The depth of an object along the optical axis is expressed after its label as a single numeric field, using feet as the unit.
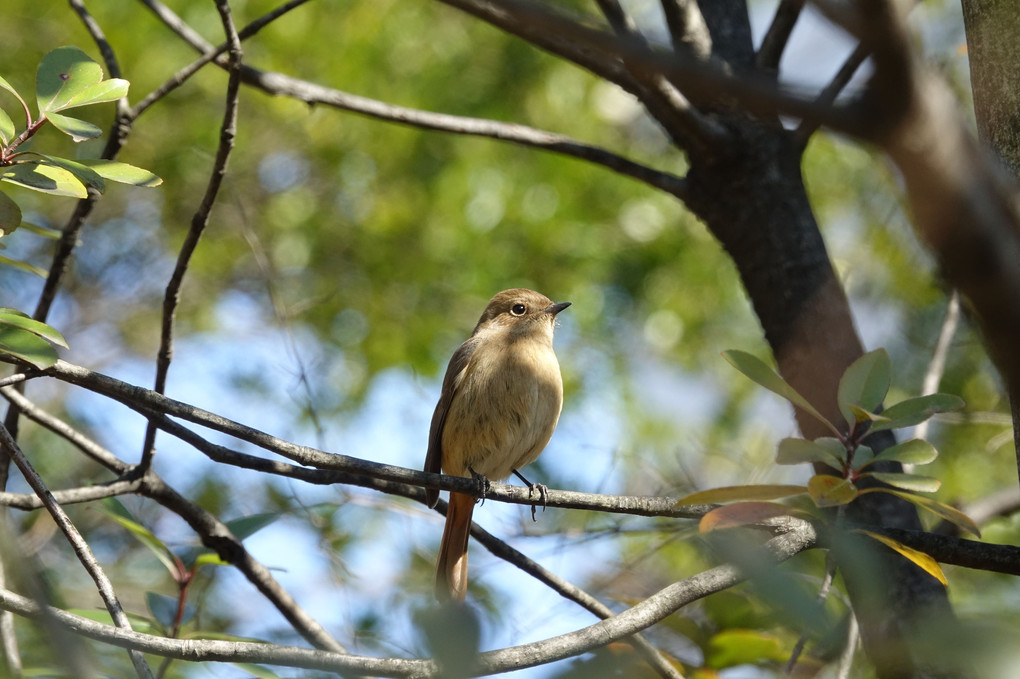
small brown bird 28.43
